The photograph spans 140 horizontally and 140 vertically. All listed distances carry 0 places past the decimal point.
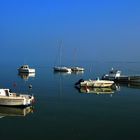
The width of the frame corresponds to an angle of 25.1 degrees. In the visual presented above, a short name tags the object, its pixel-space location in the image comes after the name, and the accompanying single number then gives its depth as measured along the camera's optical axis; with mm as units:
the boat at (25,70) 99359
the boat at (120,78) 71356
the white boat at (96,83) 63169
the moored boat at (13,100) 37809
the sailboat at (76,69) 114195
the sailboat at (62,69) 107198
